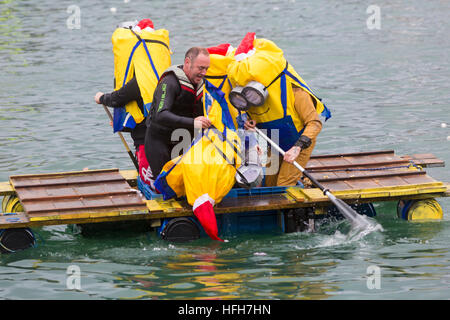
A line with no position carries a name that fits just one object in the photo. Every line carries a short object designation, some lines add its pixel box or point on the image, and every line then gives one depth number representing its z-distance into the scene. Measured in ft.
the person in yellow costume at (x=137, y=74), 61.52
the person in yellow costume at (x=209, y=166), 56.03
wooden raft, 55.31
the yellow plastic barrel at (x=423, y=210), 61.52
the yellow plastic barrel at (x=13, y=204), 62.13
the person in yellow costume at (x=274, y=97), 57.21
